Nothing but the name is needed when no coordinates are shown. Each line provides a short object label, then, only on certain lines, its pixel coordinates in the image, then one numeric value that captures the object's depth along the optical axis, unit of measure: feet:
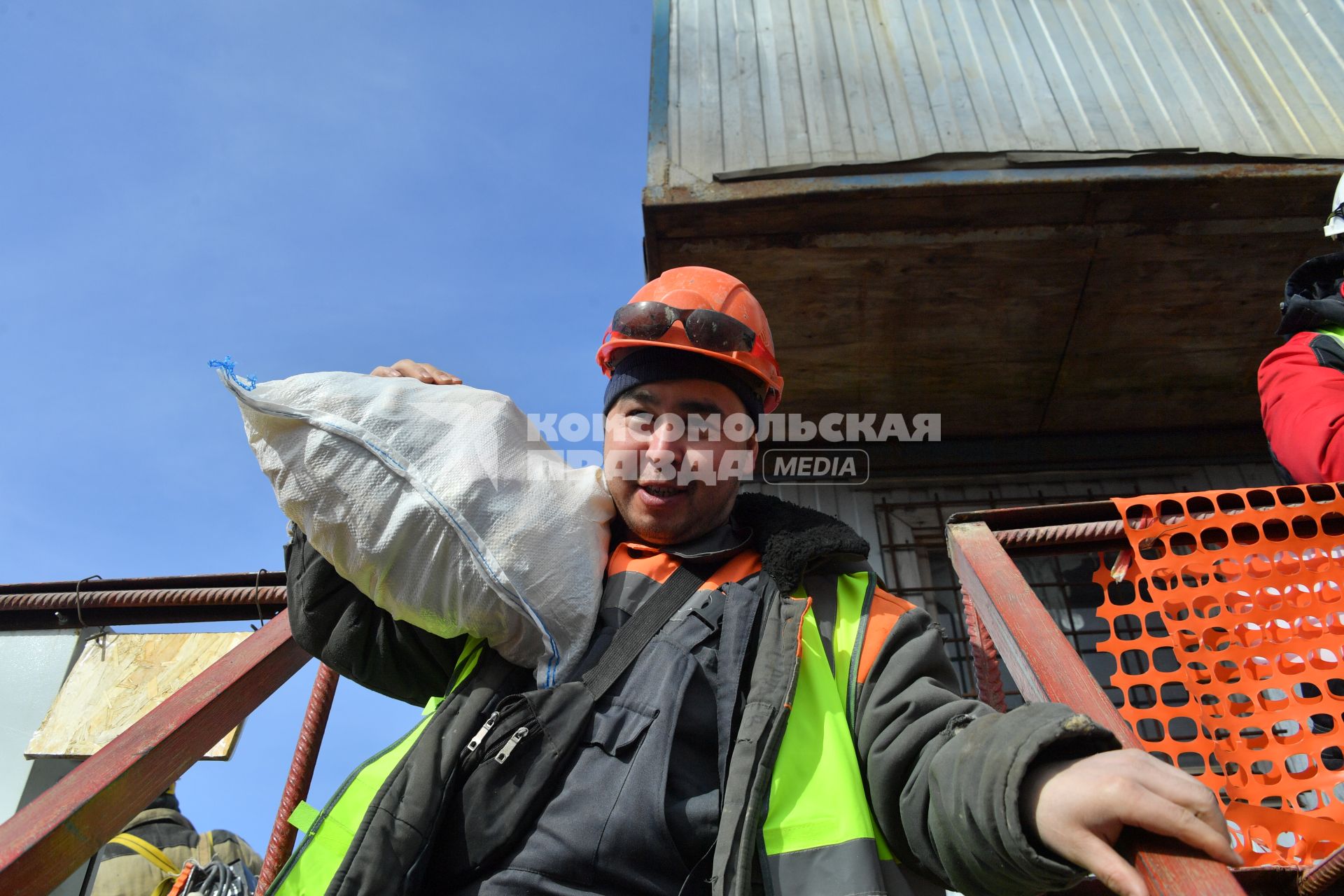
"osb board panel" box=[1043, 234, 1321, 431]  12.73
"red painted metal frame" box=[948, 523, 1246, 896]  2.74
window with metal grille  14.75
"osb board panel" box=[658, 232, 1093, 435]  12.59
